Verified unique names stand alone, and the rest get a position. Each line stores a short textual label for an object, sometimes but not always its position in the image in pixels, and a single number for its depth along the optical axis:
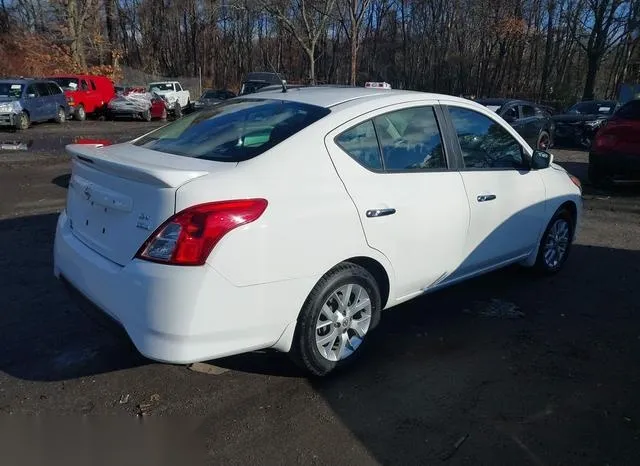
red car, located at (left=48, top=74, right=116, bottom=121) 23.58
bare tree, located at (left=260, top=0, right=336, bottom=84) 31.17
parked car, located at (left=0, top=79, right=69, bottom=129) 18.02
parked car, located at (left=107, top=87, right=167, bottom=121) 24.58
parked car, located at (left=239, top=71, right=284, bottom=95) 20.89
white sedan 2.74
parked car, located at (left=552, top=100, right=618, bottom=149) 17.30
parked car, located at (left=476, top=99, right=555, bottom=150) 14.38
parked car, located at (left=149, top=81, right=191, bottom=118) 29.47
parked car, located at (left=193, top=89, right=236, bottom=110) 28.27
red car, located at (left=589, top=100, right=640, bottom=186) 9.03
